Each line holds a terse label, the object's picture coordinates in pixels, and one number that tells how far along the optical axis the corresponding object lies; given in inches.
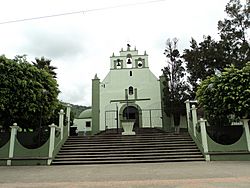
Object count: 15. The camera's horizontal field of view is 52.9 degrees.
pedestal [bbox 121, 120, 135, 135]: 623.5
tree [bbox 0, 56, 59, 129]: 451.8
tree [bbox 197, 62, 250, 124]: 438.5
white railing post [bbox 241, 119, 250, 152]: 466.5
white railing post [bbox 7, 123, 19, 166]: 454.2
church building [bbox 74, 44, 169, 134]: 880.9
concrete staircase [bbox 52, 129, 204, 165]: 449.4
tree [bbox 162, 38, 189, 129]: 804.6
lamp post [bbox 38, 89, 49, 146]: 477.8
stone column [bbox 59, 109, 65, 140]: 532.4
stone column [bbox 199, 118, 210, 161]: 449.9
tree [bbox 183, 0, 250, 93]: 690.2
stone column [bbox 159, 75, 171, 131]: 845.8
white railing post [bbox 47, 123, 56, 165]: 448.1
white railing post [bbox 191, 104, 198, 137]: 534.8
